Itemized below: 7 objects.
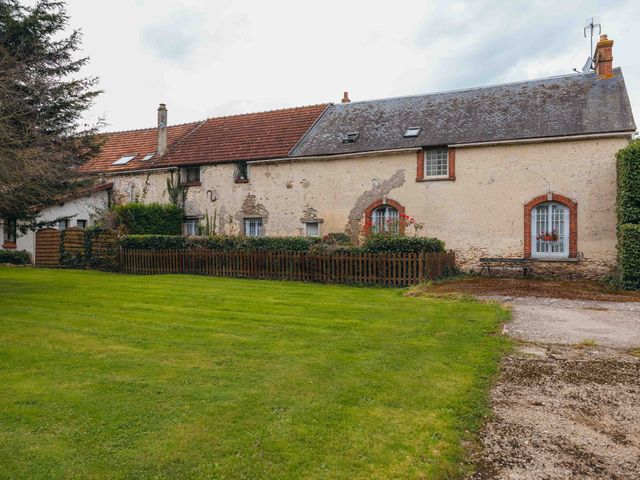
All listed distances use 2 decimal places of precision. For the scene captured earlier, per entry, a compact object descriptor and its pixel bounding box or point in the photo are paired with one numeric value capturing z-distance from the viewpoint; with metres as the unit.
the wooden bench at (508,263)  18.09
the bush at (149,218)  21.77
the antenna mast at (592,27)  22.44
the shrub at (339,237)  20.62
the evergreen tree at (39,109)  10.47
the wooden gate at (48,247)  22.12
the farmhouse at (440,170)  17.58
